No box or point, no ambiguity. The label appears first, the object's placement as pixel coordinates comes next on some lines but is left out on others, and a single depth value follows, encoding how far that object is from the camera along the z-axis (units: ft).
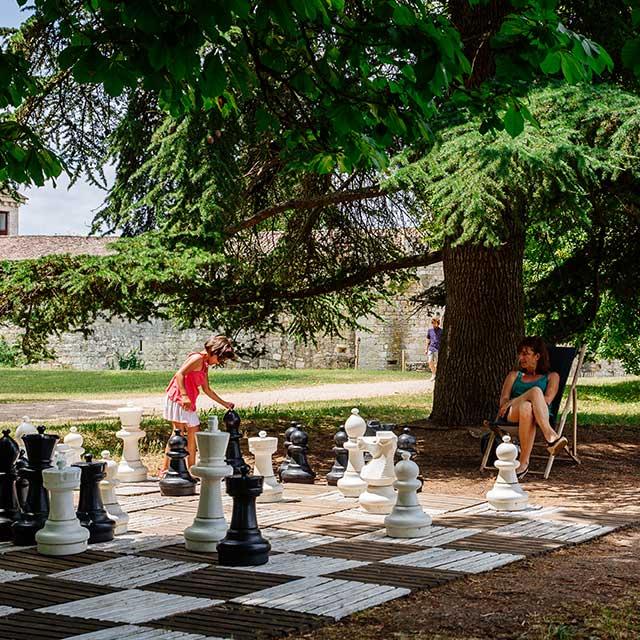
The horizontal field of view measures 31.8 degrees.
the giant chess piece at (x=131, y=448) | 26.68
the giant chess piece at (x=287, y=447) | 26.50
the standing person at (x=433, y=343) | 73.15
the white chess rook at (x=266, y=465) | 23.48
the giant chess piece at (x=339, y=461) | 26.09
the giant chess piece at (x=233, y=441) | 23.76
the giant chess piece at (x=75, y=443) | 22.50
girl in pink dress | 27.71
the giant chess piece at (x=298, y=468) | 26.86
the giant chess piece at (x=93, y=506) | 19.02
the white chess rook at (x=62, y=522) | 17.92
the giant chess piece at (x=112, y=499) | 20.35
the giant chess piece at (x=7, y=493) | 19.63
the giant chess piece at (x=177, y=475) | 24.95
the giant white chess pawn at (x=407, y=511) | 19.92
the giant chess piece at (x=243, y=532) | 17.30
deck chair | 28.27
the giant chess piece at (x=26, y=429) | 21.98
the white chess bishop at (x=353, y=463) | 24.73
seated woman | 27.86
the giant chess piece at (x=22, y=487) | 19.69
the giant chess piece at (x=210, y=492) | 18.17
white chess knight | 22.22
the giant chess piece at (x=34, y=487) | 19.01
